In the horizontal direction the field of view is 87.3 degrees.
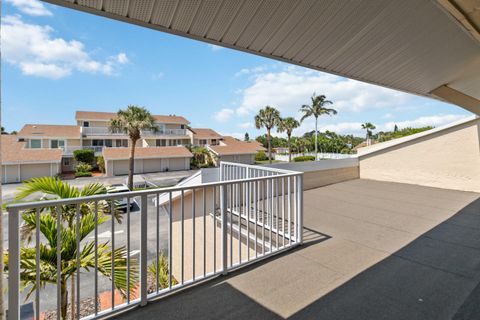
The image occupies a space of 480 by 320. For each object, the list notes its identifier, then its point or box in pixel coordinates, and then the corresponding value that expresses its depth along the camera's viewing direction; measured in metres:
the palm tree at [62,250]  2.05
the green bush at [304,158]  32.11
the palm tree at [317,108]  27.92
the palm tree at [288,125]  29.73
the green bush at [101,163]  24.23
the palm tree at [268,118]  27.67
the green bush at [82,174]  21.69
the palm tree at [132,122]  17.97
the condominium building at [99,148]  20.50
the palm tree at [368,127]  41.47
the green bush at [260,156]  35.35
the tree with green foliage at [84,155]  24.03
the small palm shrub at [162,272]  3.49
